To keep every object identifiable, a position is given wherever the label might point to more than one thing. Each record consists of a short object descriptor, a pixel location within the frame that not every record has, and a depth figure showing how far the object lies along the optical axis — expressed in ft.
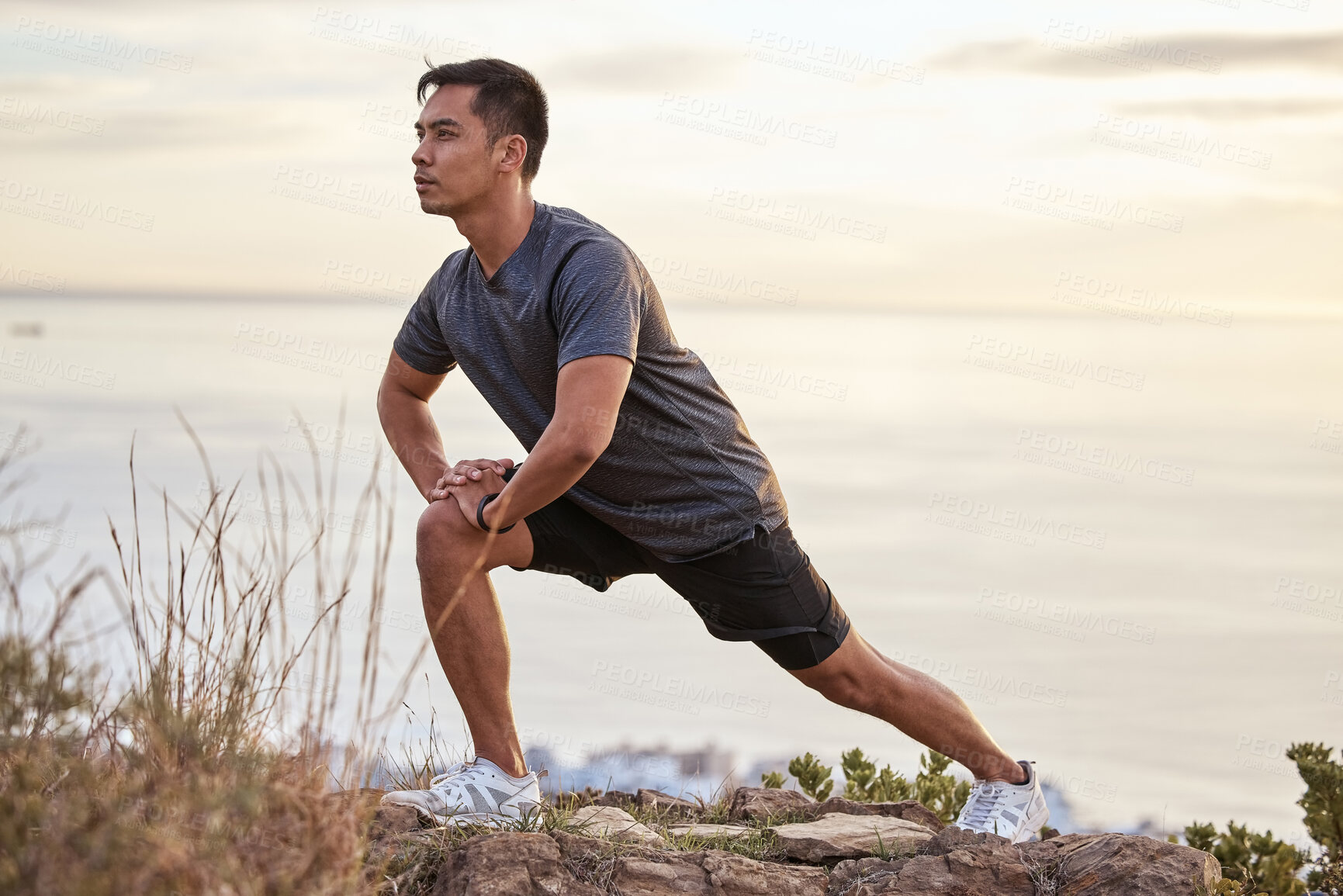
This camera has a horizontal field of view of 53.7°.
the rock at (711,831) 13.10
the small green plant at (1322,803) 15.49
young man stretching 12.35
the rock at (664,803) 14.66
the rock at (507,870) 10.52
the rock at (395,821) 11.35
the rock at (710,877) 11.24
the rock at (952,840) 12.71
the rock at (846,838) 12.96
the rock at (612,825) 12.12
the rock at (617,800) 14.73
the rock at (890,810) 14.70
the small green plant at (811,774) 17.12
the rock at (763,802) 14.48
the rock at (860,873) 12.13
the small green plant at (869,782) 17.19
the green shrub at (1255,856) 15.03
